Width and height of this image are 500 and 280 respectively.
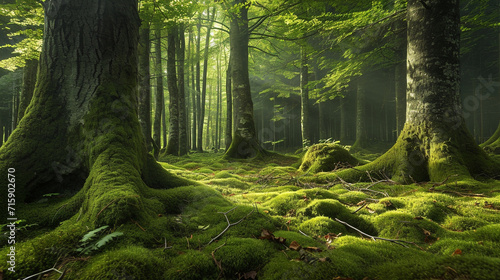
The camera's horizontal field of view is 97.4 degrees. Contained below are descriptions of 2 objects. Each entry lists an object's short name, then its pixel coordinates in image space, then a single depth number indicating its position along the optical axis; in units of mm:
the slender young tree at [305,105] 12562
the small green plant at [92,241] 1385
